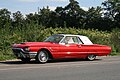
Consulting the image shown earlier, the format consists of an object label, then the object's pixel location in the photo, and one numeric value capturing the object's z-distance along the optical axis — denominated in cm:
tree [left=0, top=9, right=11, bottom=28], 2273
